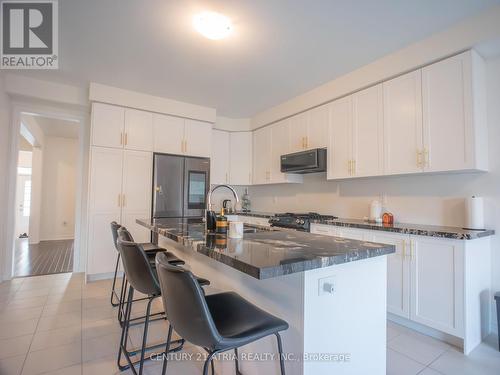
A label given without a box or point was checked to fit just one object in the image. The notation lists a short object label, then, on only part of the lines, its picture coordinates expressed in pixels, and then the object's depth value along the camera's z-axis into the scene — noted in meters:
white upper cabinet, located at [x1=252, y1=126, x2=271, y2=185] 4.61
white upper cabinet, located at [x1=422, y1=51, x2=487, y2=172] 2.21
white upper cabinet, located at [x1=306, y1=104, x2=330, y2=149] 3.54
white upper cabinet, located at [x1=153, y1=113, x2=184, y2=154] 4.02
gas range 3.25
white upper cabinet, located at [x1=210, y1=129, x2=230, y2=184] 4.89
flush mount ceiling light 2.18
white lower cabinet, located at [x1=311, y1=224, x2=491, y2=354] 2.01
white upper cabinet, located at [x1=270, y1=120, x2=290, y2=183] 4.23
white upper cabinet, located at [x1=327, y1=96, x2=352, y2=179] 3.24
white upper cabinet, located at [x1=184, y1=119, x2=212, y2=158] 4.29
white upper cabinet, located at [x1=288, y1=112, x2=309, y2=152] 3.89
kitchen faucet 1.85
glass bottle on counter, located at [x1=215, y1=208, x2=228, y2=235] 1.79
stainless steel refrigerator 3.93
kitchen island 1.10
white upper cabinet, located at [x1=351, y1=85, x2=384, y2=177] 2.89
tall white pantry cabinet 3.54
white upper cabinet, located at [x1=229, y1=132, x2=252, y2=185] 5.02
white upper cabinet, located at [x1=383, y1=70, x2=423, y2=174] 2.55
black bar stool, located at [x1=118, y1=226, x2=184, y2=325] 1.94
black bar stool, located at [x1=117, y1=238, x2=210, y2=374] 1.46
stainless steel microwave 3.51
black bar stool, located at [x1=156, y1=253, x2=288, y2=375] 0.92
